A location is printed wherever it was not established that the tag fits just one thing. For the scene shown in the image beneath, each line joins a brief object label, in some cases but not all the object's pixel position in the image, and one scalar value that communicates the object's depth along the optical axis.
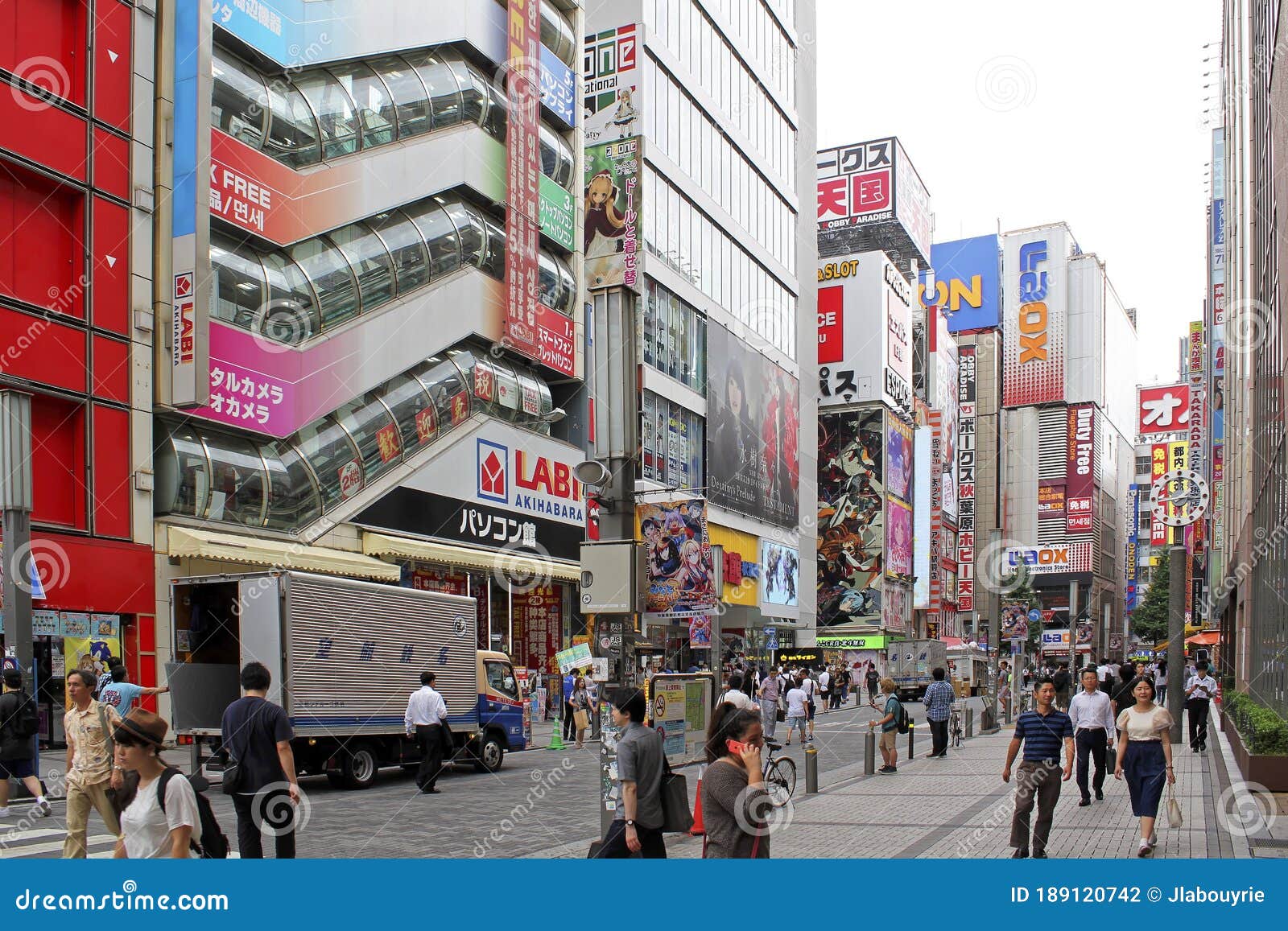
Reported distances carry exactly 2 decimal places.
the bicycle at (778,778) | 16.31
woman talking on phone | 7.01
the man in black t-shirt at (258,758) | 8.87
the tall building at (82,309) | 24.11
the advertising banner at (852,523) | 85.31
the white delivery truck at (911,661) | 61.31
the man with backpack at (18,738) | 14.14
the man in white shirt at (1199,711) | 24.89
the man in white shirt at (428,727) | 18.66
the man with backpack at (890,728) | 21.67
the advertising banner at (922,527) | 96.88
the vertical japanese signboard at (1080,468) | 159.88
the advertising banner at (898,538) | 86.94
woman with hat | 6.30
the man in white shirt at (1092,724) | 16.30
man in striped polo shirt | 10.94
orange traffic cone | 13.47
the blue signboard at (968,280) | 147.25
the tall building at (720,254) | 50.28
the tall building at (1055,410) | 160.12
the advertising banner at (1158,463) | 95.98
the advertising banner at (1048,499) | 161.12
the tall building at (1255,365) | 21.44
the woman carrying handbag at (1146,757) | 12.00
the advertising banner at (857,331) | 85.88
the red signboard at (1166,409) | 116.06
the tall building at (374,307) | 27.34
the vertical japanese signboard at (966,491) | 117.50
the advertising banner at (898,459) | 87.12
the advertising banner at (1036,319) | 159.88
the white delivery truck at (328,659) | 18.22
